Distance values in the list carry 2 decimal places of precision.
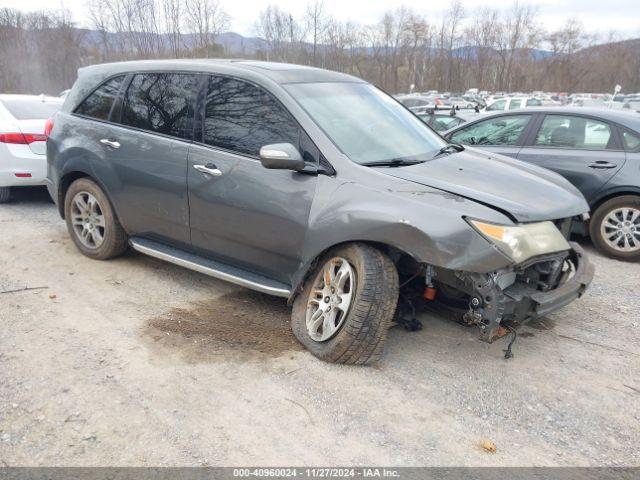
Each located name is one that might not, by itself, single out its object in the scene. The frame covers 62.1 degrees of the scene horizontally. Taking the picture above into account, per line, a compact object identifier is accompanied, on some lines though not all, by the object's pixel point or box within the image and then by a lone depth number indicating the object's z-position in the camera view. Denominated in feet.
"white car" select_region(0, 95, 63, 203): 22.66
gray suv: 10.36
